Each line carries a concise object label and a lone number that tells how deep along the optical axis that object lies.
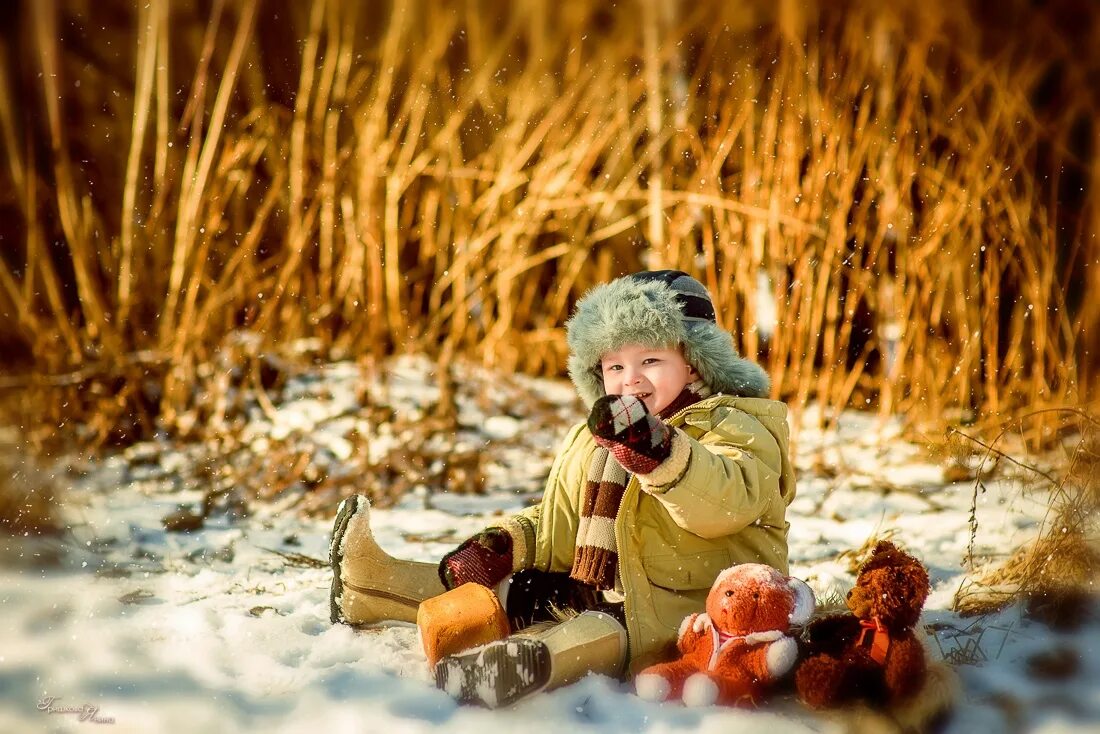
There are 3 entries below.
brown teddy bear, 5.25
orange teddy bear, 5.30
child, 5.31
